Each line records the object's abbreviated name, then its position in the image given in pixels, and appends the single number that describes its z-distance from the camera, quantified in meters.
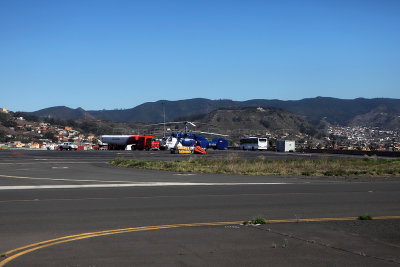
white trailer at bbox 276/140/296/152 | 88.88
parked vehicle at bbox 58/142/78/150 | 84.94
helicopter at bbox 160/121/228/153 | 71.88
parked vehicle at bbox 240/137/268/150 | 92.13
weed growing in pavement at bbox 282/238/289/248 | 9.00
